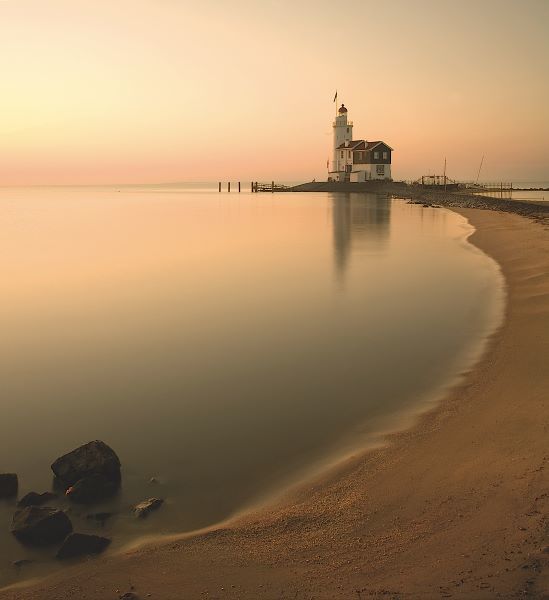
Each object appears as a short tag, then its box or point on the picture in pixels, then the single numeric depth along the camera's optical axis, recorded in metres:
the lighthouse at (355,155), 96.62
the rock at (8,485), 5.63
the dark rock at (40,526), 4.84
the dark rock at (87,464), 5.75
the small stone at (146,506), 5.31
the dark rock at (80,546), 4.64
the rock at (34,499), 5.43
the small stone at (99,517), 5.21
